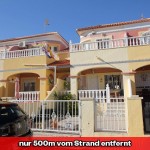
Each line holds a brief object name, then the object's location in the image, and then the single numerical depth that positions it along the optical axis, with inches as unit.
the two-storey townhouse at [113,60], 488.4
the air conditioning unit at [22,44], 796.7
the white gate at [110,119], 267.8
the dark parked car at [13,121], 172.0
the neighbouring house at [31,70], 564.9
